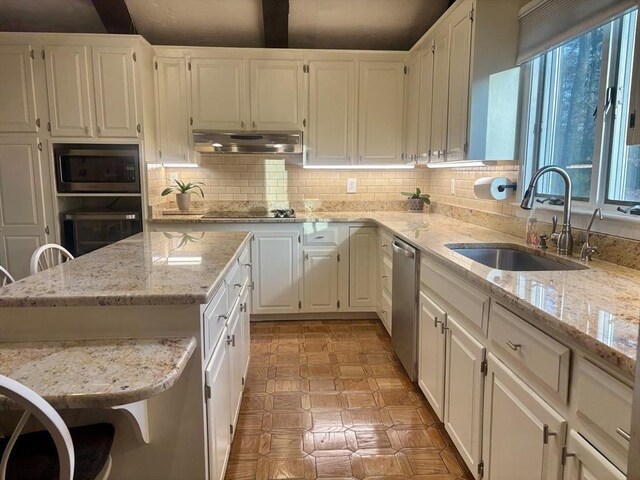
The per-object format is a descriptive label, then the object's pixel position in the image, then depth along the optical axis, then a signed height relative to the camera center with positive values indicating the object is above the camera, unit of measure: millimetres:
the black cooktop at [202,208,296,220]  3784 -262
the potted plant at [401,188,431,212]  4047 -143
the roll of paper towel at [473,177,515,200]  2561 -13
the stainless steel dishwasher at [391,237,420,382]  2469 -732
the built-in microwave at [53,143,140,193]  3496 +137
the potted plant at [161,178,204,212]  3862 -74
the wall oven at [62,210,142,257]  3564 -351
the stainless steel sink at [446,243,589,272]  2180 -362
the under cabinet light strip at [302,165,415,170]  4000 +179
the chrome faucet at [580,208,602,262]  1838 -272
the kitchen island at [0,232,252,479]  1269 -442
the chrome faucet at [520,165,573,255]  1890 -117
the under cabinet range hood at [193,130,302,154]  3639 +375
